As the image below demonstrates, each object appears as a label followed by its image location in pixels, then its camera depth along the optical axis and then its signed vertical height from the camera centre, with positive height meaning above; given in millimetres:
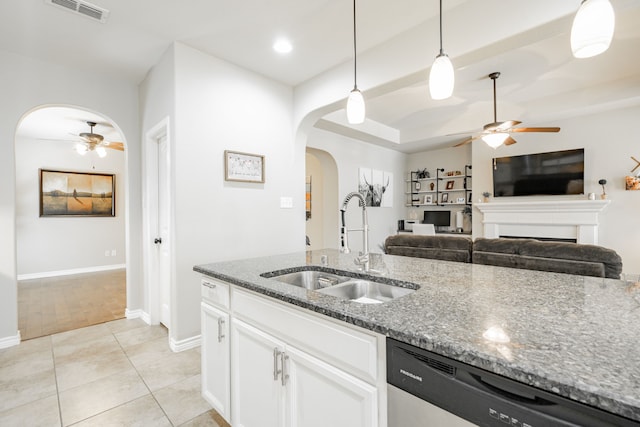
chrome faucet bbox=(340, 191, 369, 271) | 1726 -171
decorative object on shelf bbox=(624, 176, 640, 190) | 4152 +352
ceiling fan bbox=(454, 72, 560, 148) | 3521 +977
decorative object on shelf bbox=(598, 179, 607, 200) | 4371 +278
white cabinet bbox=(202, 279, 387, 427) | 960 -617
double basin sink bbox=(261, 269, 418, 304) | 1466 -400
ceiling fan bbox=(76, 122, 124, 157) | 4247 +1065
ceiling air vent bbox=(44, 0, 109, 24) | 2135 +1517
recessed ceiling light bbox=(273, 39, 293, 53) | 2691 +1535
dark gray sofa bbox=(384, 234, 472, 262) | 2627 -347
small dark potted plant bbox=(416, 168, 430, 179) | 6703 +818
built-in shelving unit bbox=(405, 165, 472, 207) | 6223 +487
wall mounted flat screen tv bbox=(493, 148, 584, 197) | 4633 +578
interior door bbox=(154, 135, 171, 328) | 3150 -246
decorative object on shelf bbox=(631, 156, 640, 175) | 4184 +642
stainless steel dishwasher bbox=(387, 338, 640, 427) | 597 -438
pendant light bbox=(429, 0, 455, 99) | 1479 +668
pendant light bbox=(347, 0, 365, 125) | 1834 +650
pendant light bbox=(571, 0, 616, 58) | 1100 +686
